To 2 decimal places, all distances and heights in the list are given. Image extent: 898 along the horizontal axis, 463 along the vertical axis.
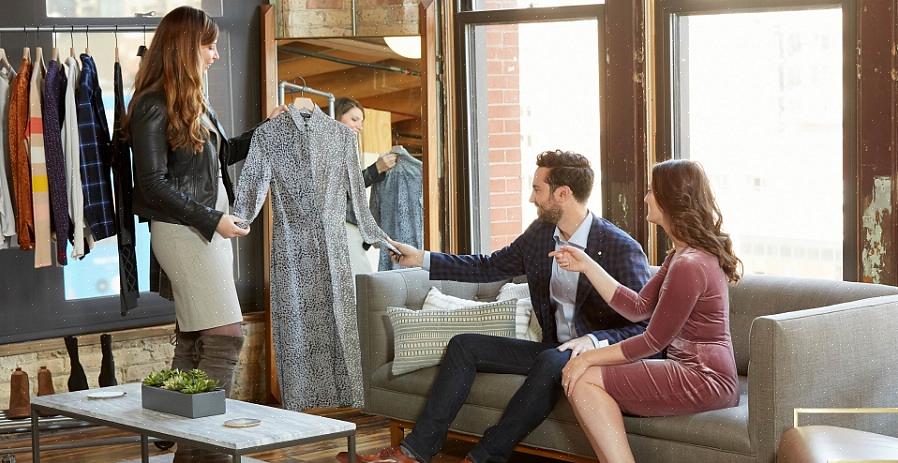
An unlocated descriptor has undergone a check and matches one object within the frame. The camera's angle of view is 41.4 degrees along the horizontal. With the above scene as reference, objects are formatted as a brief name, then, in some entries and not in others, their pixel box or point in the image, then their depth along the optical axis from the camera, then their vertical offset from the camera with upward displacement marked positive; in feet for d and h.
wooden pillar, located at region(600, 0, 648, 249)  15.49 +0.93
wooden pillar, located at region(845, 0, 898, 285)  12.92 +0.46
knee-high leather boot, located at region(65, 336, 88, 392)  15.96 -2.27
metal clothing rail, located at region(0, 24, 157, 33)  16.04 +2.38
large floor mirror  17.53 +1.61
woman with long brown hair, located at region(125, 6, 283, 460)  12.94 +0.12
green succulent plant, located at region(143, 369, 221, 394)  11.04 -1.71
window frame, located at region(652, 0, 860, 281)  13.38 +1.21
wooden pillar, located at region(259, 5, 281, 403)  18.11 +1.74
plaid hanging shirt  15.17 +0.57
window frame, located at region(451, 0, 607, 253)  17.79 +0.96
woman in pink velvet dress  11.11 -1.51
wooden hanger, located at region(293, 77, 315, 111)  16.40 +1.30
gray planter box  10.90 -1.88
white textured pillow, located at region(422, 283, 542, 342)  14.15 -1.40
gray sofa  10.81 -1.85
